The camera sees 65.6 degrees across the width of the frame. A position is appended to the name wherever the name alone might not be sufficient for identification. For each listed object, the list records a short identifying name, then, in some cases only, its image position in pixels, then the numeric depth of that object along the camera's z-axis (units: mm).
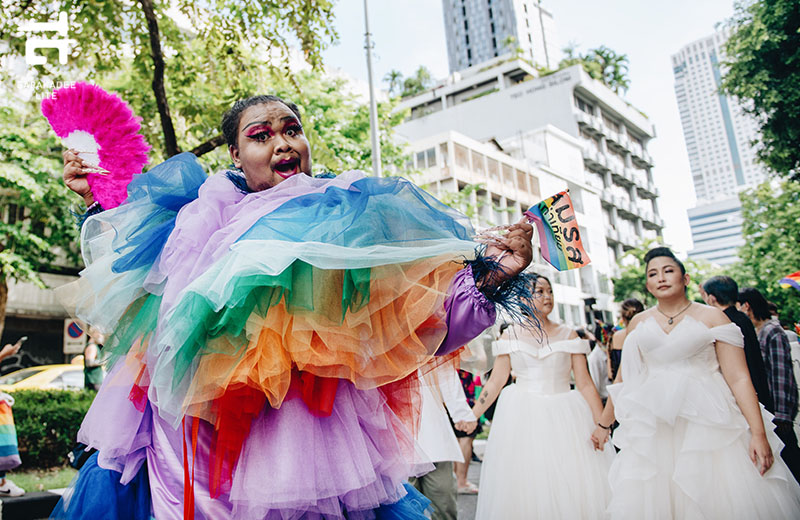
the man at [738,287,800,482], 4918
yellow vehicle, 12680
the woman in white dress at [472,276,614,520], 4555
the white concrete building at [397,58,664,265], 51844
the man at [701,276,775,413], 4965
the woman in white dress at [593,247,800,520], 3795
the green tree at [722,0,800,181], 13031
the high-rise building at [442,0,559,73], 94938
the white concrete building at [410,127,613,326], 36594
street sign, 19234
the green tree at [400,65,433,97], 61175
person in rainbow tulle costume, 1521
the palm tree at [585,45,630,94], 59906
